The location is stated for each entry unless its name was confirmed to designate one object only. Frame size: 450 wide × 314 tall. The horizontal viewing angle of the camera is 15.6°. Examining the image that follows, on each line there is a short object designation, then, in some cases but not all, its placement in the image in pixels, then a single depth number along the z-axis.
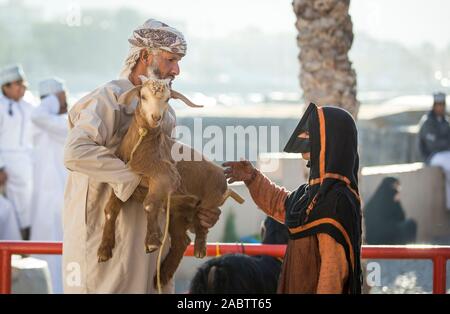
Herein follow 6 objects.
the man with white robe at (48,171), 14.83
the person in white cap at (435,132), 22.34
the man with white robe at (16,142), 15.87
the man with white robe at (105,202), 7.14
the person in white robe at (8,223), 15.46
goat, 6.79
